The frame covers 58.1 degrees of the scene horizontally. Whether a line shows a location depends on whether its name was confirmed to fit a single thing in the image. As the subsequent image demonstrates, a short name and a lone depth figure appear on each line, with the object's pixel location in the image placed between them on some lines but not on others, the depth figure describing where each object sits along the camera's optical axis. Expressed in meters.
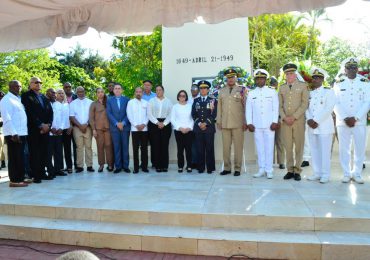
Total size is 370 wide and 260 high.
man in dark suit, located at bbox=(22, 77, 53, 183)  6.20
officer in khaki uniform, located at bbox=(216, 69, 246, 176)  6.66
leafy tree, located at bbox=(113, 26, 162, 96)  19.03
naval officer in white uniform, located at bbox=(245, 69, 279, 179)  6.30
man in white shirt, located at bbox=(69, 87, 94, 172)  7.40
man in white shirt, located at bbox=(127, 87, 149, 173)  7.20
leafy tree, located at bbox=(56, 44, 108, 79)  38.78
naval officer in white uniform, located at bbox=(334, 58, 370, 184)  5.55
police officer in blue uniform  6.90
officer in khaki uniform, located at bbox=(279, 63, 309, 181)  5.98
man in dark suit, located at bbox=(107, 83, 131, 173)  7.26
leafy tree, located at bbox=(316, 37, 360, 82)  23.94
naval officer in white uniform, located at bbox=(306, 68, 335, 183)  5.73
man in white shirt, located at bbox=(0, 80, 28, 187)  5.81
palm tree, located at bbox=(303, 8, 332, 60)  24.85
